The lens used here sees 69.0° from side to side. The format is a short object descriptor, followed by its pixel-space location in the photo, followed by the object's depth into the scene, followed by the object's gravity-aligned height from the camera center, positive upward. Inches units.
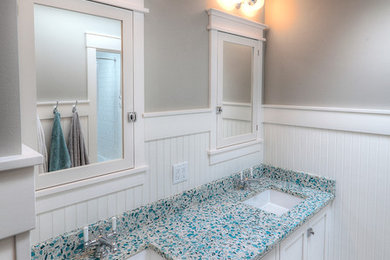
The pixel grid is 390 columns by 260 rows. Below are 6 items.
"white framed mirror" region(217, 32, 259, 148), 70.7 +4.8
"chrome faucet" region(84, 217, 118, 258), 45.4 -22.0
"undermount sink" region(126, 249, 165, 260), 48.3 -25.4
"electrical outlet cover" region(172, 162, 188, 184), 61.0 -14.2
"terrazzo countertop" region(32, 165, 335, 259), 46.4 -23.2
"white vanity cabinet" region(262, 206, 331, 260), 57.0 -30.3
